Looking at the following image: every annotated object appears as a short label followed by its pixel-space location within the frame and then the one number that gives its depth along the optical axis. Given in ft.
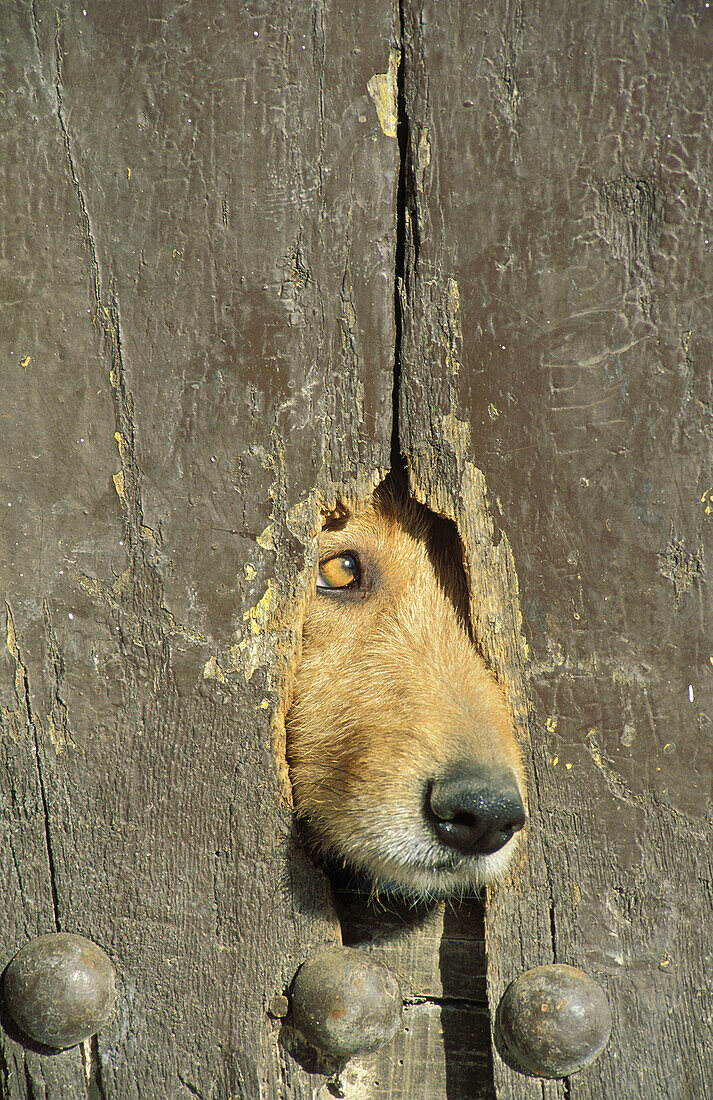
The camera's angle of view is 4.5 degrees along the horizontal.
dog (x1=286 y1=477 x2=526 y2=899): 12.26
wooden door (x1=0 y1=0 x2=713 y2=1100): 12.15
